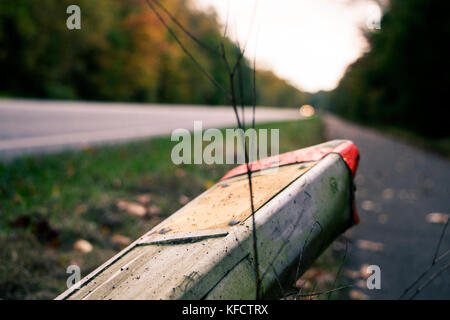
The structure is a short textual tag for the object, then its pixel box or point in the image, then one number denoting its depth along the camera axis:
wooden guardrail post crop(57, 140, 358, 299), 0.97
